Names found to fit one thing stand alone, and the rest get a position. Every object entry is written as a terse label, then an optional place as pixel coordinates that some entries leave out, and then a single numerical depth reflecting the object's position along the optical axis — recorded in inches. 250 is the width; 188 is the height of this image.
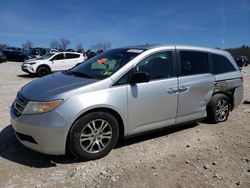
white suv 444.0
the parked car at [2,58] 782.2
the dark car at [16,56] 914.3
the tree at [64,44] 2741.0
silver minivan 99.4
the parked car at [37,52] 1280.7
